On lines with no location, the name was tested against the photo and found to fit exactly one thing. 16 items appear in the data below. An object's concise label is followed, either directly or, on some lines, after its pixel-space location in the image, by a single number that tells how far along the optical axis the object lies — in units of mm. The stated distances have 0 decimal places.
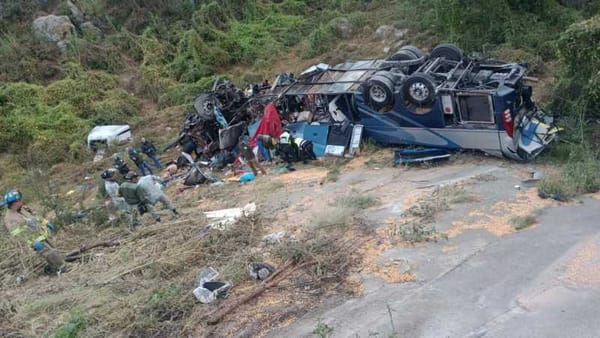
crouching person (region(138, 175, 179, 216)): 11094
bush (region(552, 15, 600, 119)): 12070
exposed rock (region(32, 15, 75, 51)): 24578
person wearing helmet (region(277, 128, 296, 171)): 13758
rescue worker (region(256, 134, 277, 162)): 13797
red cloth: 14414
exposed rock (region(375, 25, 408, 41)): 20734
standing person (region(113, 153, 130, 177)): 14000
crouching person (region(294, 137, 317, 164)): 13789
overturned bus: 11602
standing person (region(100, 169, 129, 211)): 12242
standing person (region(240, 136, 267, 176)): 13609
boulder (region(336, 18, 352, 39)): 22375
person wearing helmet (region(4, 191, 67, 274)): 9609
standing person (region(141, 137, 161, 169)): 15945
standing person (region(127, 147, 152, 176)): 15078
